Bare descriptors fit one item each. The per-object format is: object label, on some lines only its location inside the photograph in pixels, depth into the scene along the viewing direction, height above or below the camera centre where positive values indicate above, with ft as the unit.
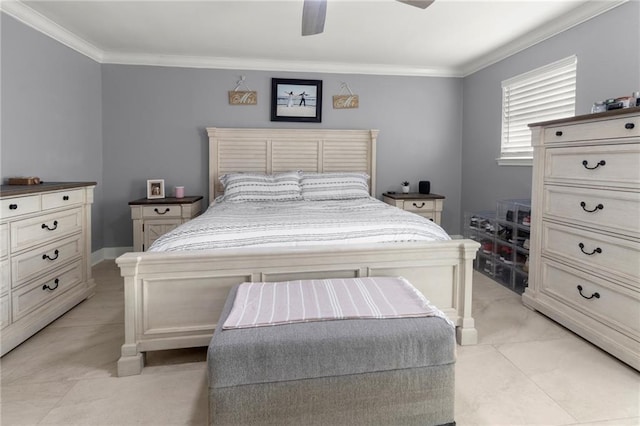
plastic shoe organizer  10.19 -1.46
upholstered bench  4.22 -2.15
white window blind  10.10 +2.67
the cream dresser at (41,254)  6.89 -1.44
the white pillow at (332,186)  11.98 +0.10
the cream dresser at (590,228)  6.48 -0.71
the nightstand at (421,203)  13.50 -0.46
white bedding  6.76 -0.78
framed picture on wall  13.89 +3.35
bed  6.24 -1.53
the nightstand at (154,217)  11.90 -0.94
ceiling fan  7.26 +3.69
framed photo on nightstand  13.01 -0.01
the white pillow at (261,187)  11.60 +0.05
